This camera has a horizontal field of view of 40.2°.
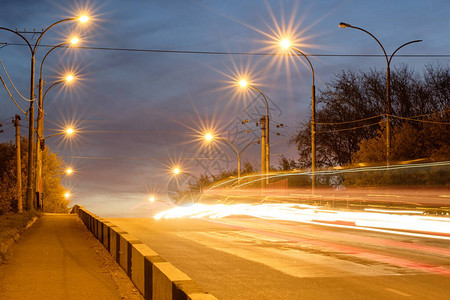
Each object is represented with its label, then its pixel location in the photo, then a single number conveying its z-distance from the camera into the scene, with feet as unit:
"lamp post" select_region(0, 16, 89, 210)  106.11
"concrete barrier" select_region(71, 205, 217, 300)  20.79
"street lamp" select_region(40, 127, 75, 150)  167.92
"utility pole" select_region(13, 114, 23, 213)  122.45
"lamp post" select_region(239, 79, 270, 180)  148.46
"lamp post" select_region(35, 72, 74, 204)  126.52
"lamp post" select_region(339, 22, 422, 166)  103.79
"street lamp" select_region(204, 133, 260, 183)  189.78
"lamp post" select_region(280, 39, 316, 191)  114.32
